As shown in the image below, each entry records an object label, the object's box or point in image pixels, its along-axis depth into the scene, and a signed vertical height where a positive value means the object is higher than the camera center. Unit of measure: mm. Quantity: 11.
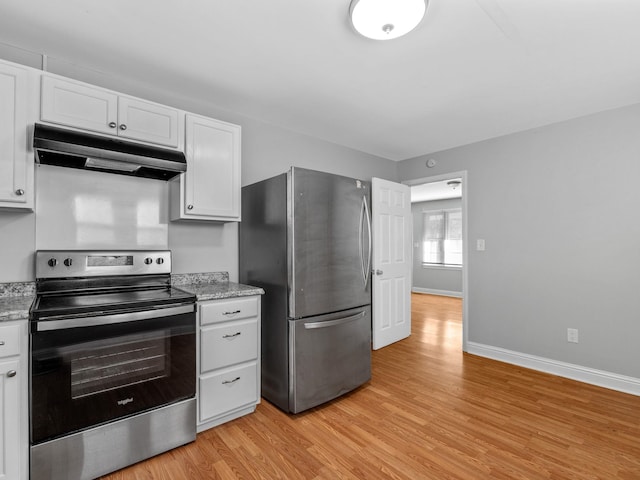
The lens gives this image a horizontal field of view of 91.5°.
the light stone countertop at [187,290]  1480 -318
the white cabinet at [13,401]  1420 -729
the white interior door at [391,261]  3701 -222
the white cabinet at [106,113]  1811 +836
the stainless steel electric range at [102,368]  1507 -668
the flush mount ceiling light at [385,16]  1496 +1149
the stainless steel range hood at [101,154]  1689 +530
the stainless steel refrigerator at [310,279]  2254 -279
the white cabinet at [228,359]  2049 -799
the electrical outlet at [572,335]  2953 -876
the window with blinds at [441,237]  7418 +152
